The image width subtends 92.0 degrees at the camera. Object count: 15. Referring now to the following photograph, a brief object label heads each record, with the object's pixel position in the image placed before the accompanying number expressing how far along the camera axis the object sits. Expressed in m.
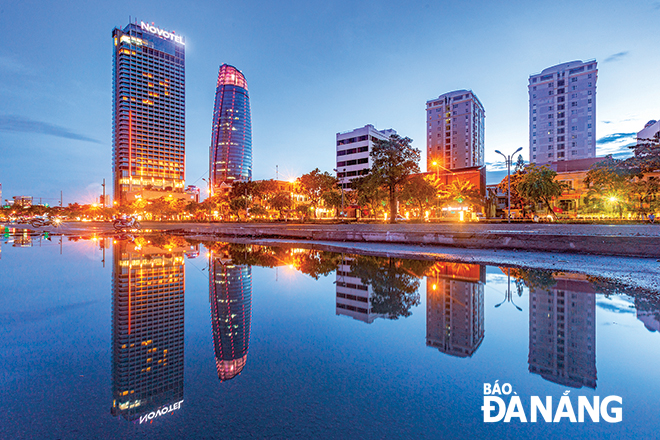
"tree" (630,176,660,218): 31.02
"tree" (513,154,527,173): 64.04
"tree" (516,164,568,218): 36.62
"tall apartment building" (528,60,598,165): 101.62
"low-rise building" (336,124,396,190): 88.12
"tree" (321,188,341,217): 56.41
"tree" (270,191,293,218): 64.19
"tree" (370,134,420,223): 33.13
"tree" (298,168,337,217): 55.25
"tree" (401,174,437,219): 36.28
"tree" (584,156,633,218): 32.94
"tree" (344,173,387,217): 33.00
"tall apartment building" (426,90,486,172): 115.38
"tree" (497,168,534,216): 53.35
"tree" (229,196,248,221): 75.50
